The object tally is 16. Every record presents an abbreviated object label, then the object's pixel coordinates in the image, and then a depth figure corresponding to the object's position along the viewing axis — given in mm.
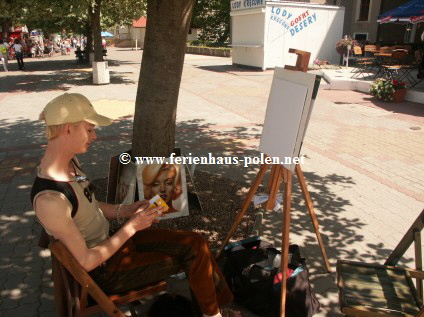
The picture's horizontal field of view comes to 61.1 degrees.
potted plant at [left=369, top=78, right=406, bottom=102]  11469
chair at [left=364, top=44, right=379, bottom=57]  15675
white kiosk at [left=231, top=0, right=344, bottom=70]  18828
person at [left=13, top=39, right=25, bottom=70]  20734
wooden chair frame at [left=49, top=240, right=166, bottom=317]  1813
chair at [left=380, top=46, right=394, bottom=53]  14477
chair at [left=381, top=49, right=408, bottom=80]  13141
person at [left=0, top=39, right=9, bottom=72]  20750
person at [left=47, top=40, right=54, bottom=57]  37131
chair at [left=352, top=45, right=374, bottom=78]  16094
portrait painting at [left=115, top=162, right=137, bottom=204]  3930
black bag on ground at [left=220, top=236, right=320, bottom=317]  2660
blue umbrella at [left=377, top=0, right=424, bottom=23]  12555
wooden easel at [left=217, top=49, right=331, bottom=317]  2555
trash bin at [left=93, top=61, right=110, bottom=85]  15070
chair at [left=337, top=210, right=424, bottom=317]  2307
